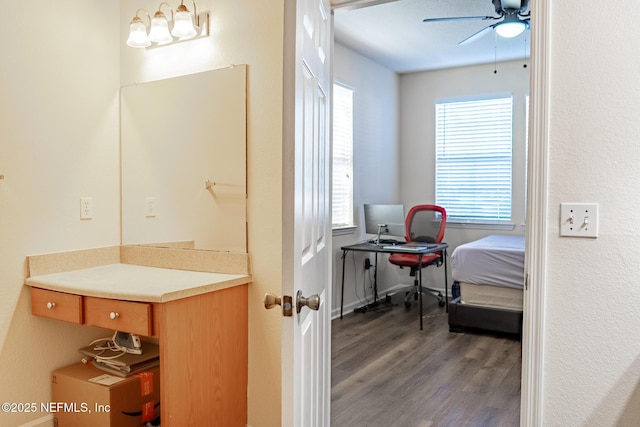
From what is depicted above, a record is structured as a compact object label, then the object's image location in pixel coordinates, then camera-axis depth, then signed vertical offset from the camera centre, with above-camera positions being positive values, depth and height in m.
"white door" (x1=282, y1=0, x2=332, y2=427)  1.37 -0.10
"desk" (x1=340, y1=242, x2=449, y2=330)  4.43 -0.49
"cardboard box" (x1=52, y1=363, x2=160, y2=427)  2.15 -0.92
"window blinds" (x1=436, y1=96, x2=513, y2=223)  5.52 +0.44
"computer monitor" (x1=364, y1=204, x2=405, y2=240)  5.04 -0.24
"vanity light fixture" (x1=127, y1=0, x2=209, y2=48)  2.40 +0.84
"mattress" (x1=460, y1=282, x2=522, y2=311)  4.07 -0.84
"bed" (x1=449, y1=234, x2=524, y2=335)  4.03 -0.77
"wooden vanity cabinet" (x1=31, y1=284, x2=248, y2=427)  1.94 -0.61
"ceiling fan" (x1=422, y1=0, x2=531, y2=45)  3.41 +1.31
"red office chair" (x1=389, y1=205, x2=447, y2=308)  5.09 -0.37
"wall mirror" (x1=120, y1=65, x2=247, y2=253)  2.39 +0.19
